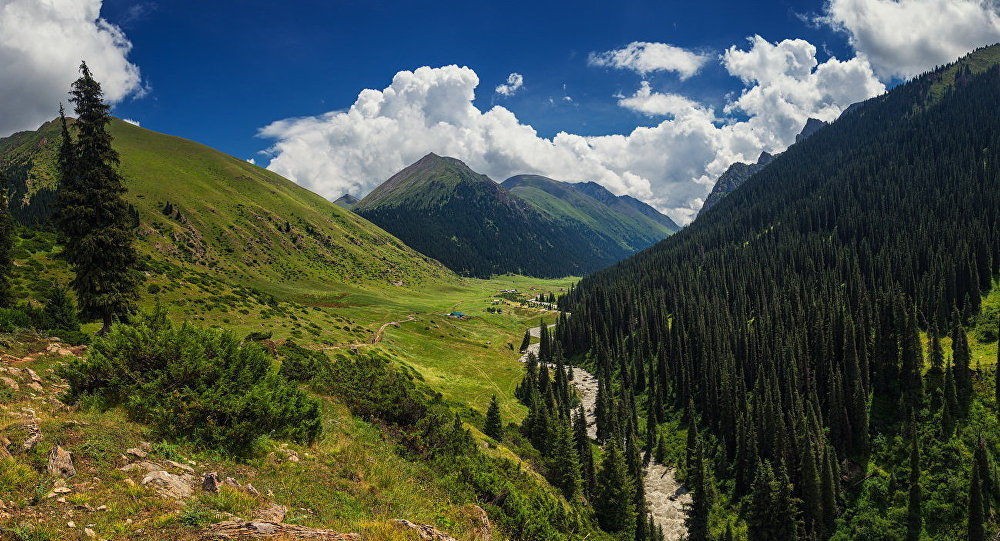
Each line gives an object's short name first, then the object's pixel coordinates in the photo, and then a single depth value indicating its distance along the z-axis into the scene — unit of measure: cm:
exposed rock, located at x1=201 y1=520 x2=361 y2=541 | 1158
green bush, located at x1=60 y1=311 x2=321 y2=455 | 1897
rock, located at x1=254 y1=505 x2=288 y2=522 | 1374
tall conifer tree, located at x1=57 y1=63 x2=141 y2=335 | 3784
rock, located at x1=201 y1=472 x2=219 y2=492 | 1506
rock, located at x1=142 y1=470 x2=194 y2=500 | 1392
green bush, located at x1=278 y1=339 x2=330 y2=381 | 3979
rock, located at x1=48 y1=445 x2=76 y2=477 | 1292
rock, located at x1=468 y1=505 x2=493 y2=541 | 2058
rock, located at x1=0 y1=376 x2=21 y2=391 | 2073
